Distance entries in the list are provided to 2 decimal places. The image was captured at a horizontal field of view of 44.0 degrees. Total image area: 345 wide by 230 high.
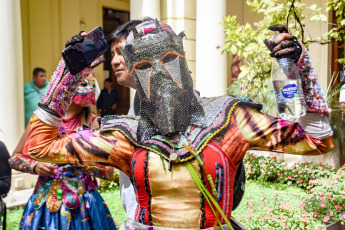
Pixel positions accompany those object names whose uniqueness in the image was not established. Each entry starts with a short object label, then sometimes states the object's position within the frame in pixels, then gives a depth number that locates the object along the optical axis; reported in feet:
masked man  5.67
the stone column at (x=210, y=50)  24.94
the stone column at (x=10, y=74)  19.38
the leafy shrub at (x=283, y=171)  20.35
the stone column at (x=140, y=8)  25.52
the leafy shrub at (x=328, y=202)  13.91
